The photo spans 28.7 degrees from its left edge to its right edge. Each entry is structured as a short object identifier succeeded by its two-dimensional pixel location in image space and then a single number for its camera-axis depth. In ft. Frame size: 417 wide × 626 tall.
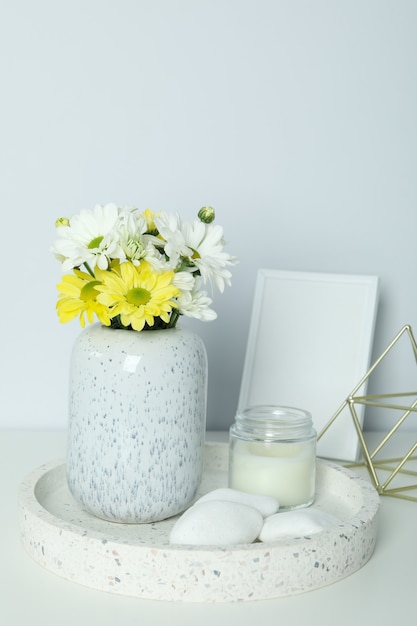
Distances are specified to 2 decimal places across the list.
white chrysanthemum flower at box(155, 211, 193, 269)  2.66
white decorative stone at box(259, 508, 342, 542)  2.45
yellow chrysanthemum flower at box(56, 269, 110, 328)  2.68
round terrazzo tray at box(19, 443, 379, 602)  2.22
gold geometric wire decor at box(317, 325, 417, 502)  3.16
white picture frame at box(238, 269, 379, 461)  3.69
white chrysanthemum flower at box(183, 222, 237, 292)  2.77
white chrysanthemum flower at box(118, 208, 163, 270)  2.64
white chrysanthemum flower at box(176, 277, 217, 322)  2.72
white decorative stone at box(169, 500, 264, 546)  2.40
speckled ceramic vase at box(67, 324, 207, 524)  2.66
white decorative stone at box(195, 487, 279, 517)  2.67
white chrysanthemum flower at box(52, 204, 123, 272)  2.64
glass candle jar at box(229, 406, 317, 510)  2.85
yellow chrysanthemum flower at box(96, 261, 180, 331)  2.61
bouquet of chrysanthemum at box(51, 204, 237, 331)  2.63
